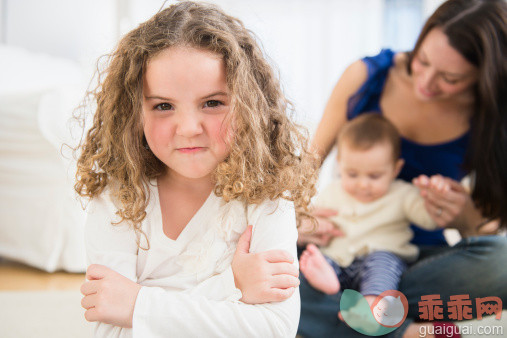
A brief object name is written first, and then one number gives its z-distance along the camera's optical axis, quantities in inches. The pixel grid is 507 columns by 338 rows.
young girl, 31.6
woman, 46.3
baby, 52.4
